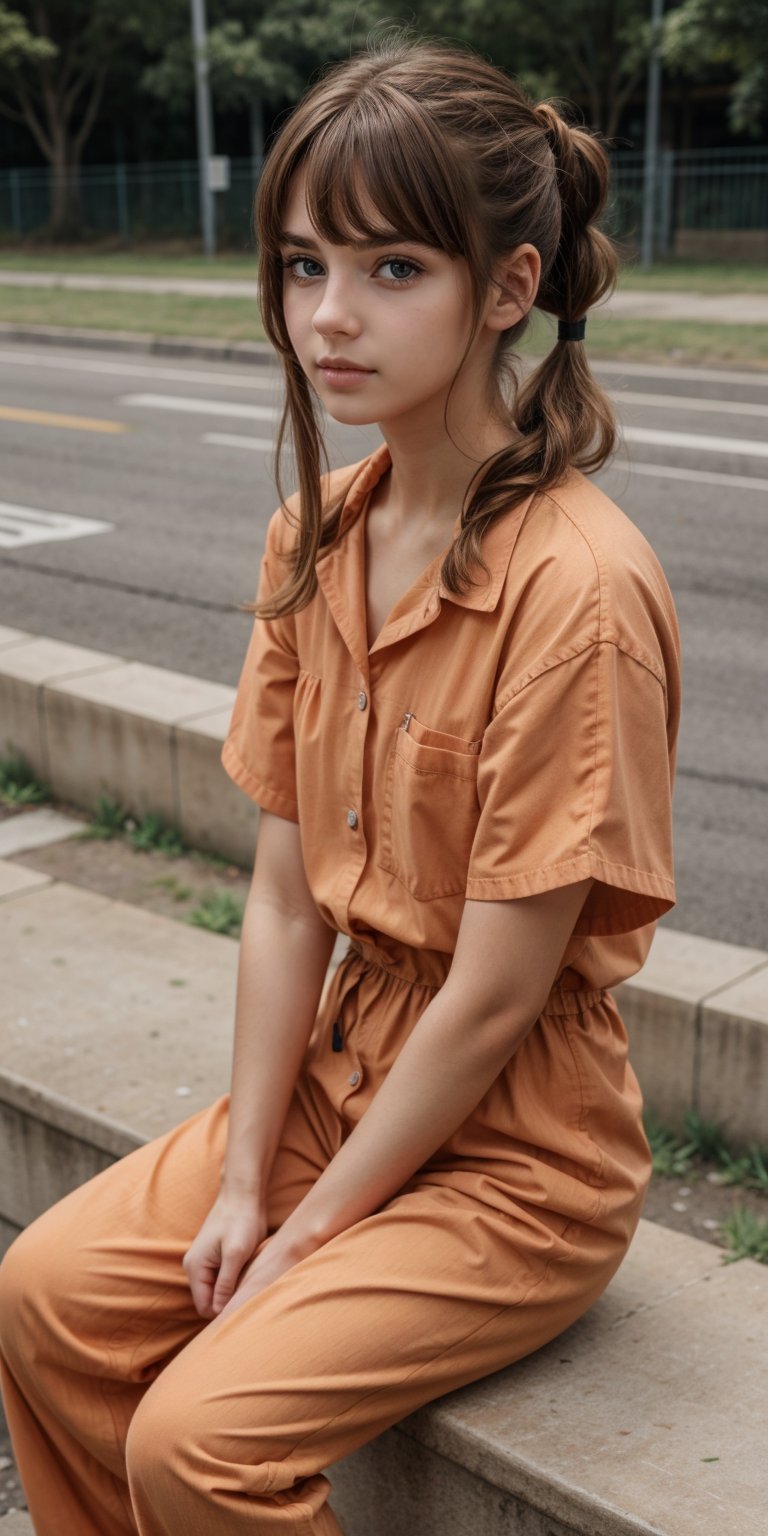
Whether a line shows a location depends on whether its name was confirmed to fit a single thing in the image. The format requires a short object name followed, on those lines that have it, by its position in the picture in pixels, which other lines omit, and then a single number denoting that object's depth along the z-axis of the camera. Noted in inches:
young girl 71.1
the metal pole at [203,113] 1123.3
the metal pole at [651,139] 1026.1
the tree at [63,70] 1320.1
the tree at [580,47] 1071.0
